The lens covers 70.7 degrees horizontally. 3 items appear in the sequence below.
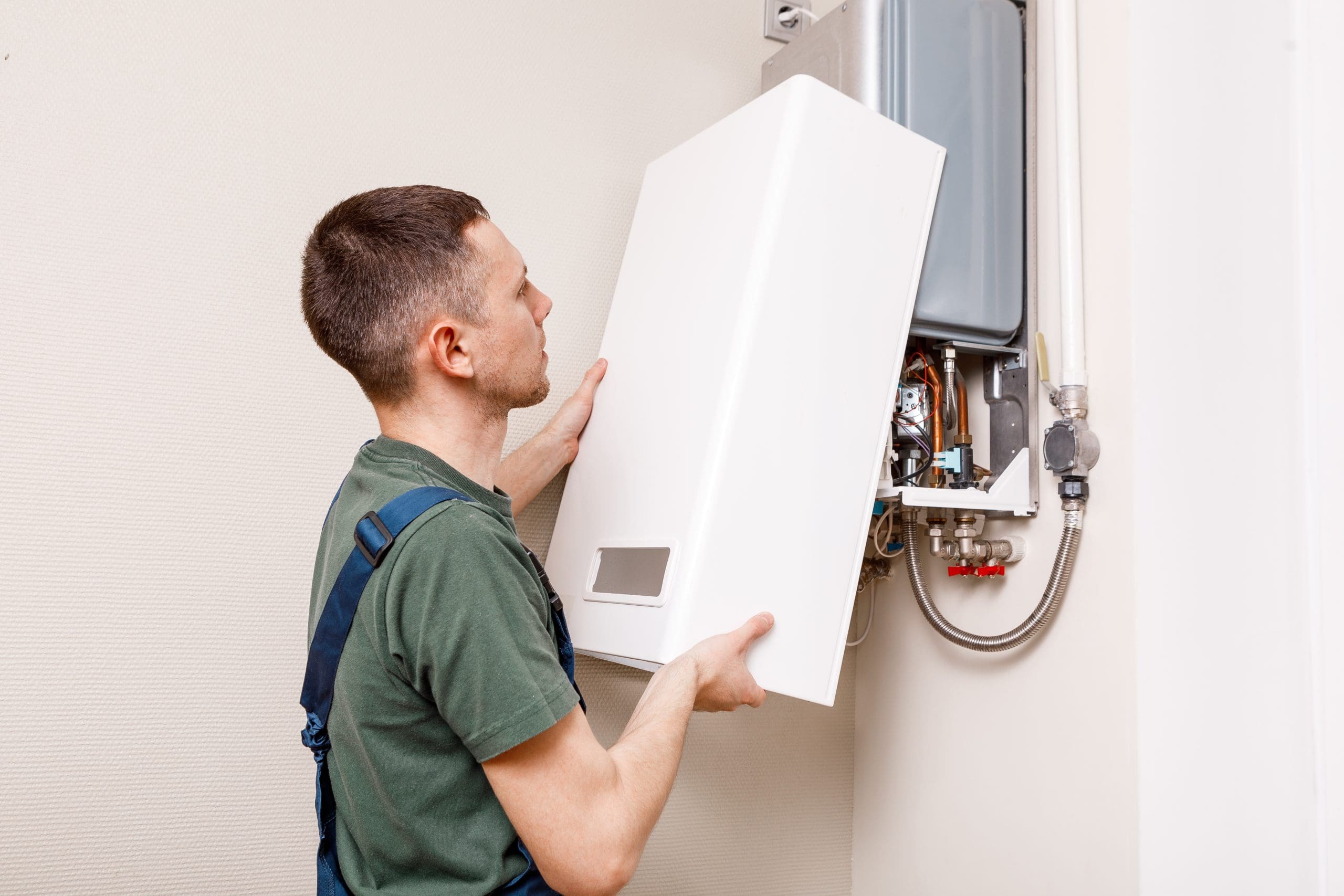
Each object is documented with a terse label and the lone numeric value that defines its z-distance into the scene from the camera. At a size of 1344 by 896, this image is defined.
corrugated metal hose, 1.26
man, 0.87
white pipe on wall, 1.29
